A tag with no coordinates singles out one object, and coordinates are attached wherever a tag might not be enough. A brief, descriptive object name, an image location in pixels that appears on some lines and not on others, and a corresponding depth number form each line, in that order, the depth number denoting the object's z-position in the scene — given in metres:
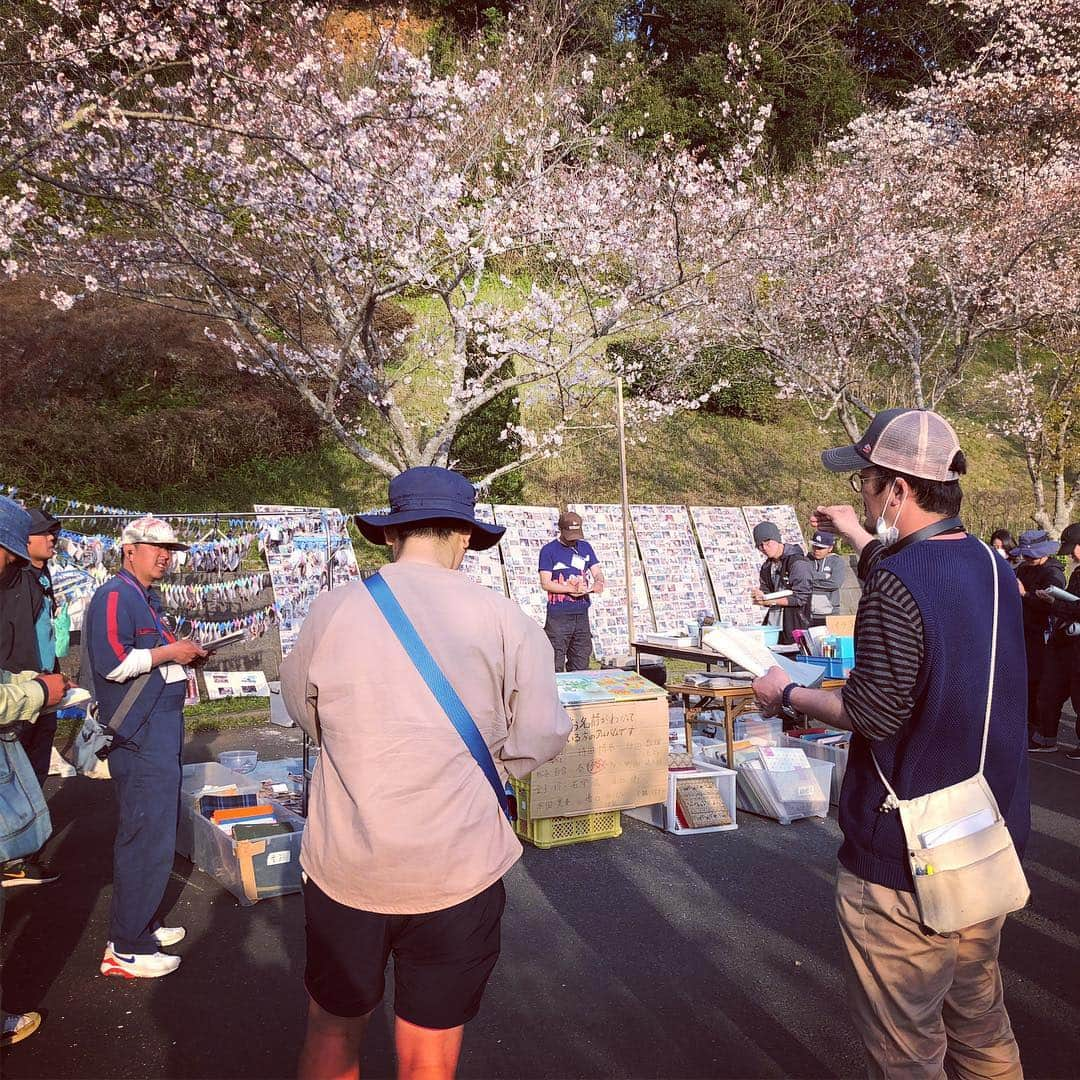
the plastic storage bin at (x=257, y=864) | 4.67
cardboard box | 5.47
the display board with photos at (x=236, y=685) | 9.66
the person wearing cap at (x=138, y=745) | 3.79
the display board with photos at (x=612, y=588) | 12.73
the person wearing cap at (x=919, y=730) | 2.03
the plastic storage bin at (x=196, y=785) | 5.39
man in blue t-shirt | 8.80
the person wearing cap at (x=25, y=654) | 5.03
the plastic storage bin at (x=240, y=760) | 6.35
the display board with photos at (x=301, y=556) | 9.84
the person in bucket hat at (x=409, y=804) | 2.03
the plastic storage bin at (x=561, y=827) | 5.53
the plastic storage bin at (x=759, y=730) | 7.07
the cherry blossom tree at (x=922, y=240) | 16.91
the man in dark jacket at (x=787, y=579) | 7.93
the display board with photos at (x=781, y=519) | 15.32
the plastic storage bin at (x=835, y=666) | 5.49
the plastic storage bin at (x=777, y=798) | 6.03
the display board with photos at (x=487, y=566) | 12.38
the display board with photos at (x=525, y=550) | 12.54
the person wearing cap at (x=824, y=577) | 8.05
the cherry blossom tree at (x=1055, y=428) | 17.52
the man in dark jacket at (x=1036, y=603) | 8.03
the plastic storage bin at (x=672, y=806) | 5.84
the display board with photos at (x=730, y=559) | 14.38
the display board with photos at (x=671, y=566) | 13.74
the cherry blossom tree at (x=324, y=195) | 9.45
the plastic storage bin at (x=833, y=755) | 6.48
